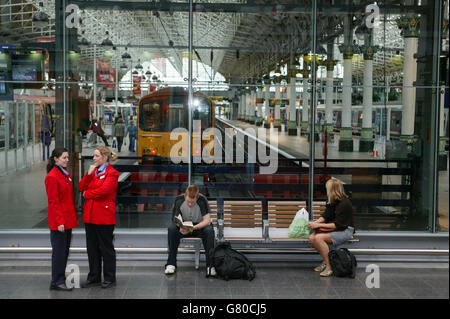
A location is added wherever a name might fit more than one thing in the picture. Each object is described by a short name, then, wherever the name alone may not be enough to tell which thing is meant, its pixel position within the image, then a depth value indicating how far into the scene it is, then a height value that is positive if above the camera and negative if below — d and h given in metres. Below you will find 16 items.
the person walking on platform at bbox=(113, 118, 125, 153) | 10.73 -0.23
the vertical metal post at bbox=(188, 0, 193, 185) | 8.60 +0.50
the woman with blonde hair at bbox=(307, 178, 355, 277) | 7.28 -1.32
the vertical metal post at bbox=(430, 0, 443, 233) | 8.66 +0.25
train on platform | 10.42 +0.01
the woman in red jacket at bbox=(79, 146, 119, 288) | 6.54 -1.10
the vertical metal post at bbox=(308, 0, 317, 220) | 8.63 +0.05
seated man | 7.29 -1.32
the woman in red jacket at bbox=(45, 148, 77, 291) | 6.35 -1.04
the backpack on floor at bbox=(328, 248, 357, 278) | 7.27 -1.79
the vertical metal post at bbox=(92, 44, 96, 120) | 9.64 +0.59
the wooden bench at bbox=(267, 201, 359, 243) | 8.16 -1.30
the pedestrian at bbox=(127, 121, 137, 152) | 11.11 -0.29
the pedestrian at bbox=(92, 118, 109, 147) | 10.44 -0.19
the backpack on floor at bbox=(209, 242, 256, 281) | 7.07 -1.78
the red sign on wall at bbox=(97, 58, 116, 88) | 9.72 +0.80
